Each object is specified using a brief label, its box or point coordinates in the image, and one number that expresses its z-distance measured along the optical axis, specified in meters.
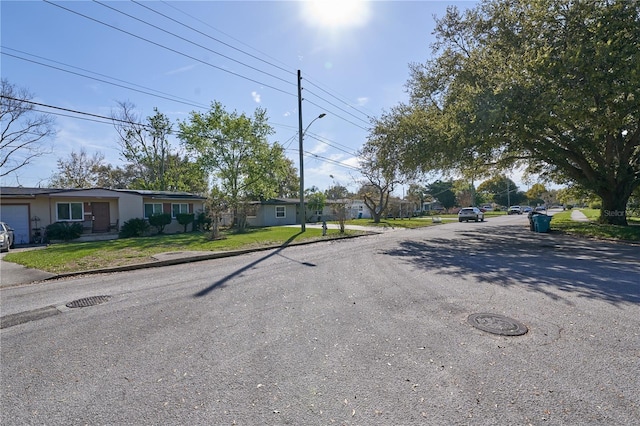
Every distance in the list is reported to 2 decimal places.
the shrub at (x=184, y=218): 23.55
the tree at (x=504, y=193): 77.83
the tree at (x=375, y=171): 20.96
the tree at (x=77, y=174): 36.09
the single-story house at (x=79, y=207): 17.70
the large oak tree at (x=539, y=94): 10.93
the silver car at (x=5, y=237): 13.74
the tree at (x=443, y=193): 66.50
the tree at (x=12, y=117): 23.15
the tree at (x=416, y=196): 45.74
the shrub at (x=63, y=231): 17.52
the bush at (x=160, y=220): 21.72
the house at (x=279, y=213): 30.06
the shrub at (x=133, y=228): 19.97
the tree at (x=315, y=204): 36.44
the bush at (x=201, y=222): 24.73
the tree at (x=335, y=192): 66.31
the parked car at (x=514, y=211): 55.19
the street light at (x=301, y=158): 19.59
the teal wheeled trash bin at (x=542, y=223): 18.67
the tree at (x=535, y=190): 58.36
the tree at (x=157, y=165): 35.44
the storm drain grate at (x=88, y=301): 5.63
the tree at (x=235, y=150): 26.22
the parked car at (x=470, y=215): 33.00
